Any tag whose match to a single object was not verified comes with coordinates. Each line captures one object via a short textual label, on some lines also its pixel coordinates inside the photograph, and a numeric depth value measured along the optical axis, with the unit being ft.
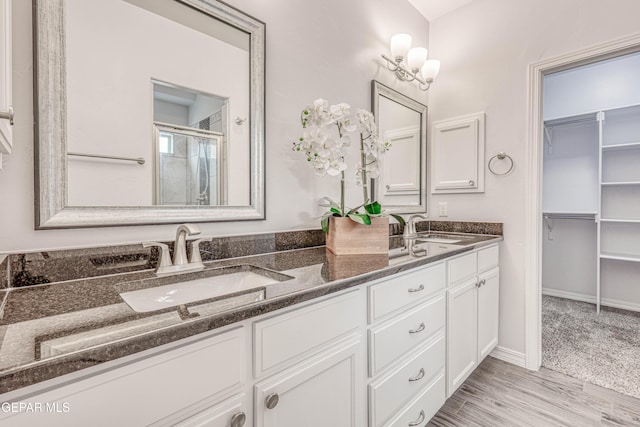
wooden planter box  4.27
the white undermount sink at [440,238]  6.64
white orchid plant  4.31
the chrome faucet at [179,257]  3.18
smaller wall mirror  6.57
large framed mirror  2.88
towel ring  6.66
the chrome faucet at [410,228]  6.53
